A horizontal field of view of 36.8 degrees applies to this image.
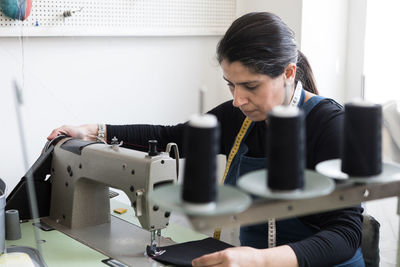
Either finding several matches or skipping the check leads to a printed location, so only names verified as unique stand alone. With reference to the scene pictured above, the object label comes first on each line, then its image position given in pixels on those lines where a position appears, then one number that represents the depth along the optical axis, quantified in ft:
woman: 4.95
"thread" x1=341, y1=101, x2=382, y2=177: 3.43
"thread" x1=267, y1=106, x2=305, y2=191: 3.19
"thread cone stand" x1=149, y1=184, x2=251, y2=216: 3.04
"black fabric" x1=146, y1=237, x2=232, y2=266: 5.65
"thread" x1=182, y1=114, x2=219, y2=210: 3.07
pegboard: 7.80
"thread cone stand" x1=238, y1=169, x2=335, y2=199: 3.22
